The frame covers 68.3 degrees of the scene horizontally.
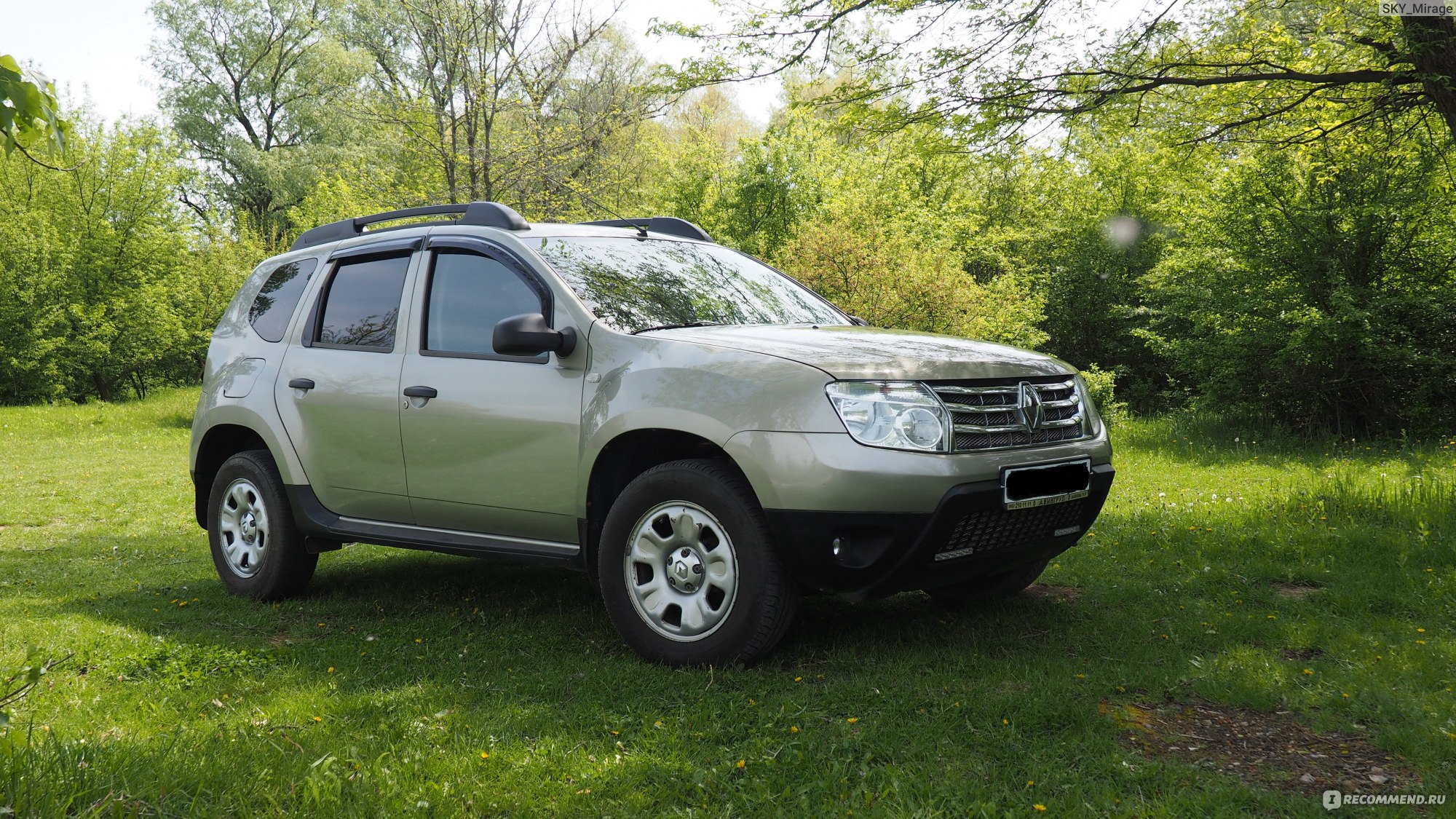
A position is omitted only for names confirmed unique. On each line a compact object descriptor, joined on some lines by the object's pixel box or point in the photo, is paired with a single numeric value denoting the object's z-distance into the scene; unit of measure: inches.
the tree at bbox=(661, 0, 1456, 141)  316.8
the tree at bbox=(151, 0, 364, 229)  1496.1
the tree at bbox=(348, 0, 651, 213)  605.3
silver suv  152.9
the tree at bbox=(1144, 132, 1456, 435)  471.5
